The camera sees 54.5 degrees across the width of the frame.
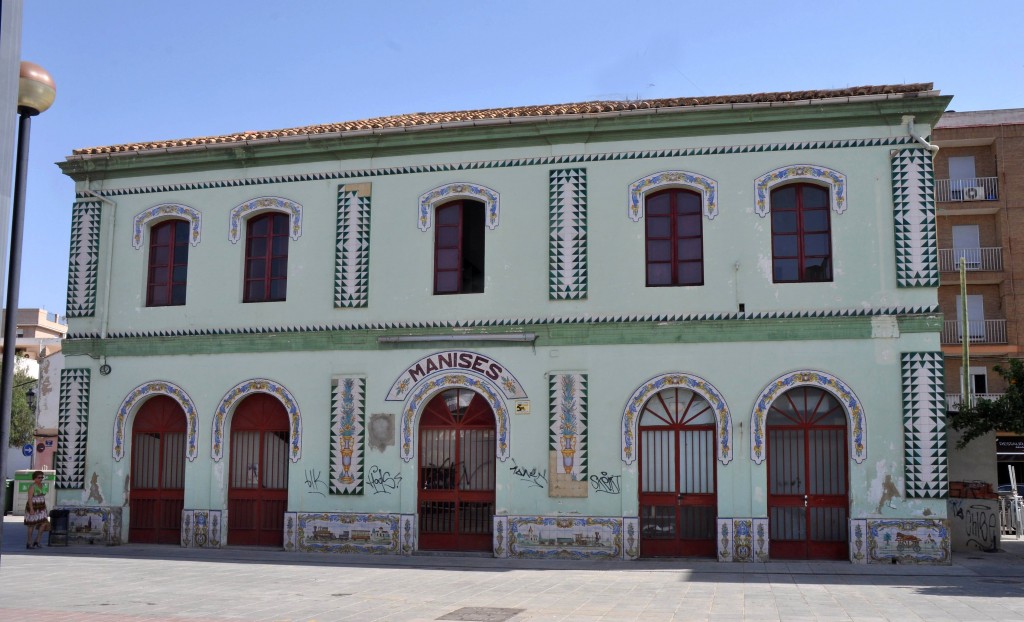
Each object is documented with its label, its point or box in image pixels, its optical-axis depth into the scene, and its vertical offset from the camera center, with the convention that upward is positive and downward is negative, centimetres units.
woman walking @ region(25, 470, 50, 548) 1908 -130
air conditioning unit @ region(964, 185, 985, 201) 3709 +949
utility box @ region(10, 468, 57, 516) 2916 -126
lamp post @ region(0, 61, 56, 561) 770 +202
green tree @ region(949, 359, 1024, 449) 1700 +64
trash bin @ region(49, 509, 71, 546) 1952 -162
